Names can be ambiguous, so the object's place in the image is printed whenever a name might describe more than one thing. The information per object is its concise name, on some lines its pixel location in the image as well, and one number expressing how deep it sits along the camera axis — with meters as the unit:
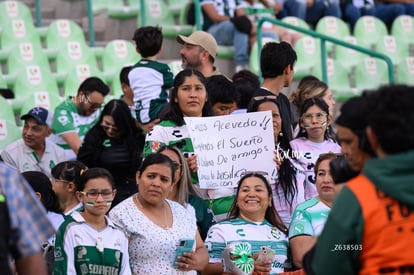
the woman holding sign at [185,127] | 14.55
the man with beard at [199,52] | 16.90
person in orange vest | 7.91
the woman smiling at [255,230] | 13.35
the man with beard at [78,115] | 17.70
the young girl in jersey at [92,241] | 12.20
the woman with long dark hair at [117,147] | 15.74
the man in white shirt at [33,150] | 16.76
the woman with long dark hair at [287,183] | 14.58
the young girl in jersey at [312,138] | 14.90
